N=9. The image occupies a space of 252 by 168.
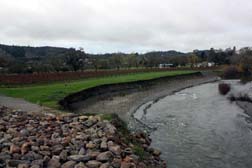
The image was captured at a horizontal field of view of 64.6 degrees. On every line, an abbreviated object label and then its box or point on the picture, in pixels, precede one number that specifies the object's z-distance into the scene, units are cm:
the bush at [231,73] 5816
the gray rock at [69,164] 759
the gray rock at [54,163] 759
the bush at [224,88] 3274
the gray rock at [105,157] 798
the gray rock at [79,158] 790
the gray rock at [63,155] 794
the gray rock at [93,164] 770
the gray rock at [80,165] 752
